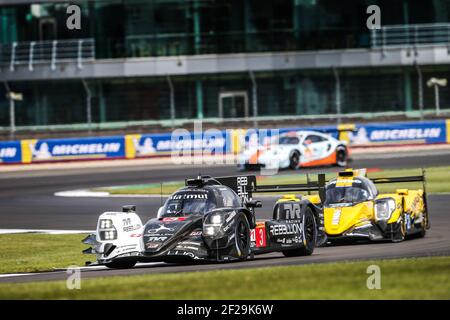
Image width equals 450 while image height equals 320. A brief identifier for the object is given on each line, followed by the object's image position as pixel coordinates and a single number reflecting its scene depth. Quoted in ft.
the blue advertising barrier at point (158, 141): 153.99
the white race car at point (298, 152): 130.82
